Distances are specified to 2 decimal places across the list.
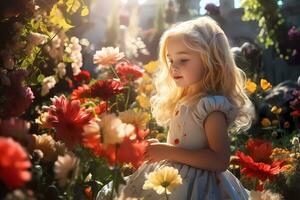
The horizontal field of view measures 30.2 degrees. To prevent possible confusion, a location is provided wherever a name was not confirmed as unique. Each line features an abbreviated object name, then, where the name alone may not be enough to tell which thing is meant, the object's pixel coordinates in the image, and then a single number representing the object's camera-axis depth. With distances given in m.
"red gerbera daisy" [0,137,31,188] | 0.78
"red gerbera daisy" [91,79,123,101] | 2.17
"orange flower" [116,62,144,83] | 2.89
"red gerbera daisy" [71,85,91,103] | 2.27
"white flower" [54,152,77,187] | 1.09
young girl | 2.11
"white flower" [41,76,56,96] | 1.79
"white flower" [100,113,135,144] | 1.15
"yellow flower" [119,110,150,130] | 1.50
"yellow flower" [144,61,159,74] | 3.82
